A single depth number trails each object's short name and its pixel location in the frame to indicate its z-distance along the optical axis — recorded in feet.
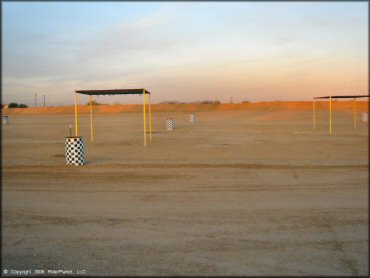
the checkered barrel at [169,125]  120.85
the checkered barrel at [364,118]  145.20
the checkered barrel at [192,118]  171.76
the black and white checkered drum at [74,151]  48.47
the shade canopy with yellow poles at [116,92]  62.85
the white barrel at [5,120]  163.17
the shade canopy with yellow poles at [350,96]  85.04
